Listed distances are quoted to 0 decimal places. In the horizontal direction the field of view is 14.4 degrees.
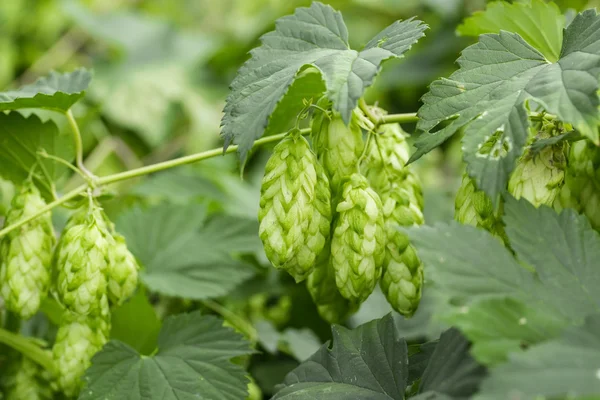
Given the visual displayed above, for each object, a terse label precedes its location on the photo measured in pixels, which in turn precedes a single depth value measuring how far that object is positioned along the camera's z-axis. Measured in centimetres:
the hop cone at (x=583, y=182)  70
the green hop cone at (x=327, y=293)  73
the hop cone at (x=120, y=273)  73
